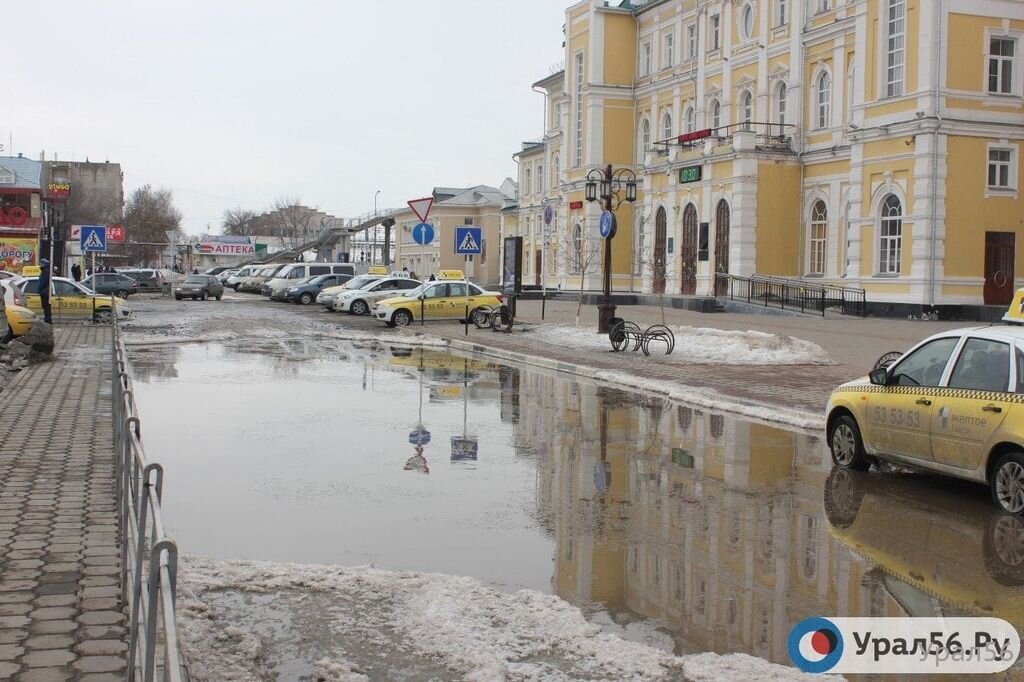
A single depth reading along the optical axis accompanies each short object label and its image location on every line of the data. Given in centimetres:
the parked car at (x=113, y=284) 5419
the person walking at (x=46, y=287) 3014
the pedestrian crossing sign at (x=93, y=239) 3070
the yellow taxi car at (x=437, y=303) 3606
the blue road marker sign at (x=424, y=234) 2941
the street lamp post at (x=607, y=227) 2786
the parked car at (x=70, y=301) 3647
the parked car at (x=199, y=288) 5912
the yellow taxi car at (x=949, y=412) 907
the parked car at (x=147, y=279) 7044
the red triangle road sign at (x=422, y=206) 2892
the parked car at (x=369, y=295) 4412
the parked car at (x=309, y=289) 5659
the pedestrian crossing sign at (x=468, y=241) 3017
